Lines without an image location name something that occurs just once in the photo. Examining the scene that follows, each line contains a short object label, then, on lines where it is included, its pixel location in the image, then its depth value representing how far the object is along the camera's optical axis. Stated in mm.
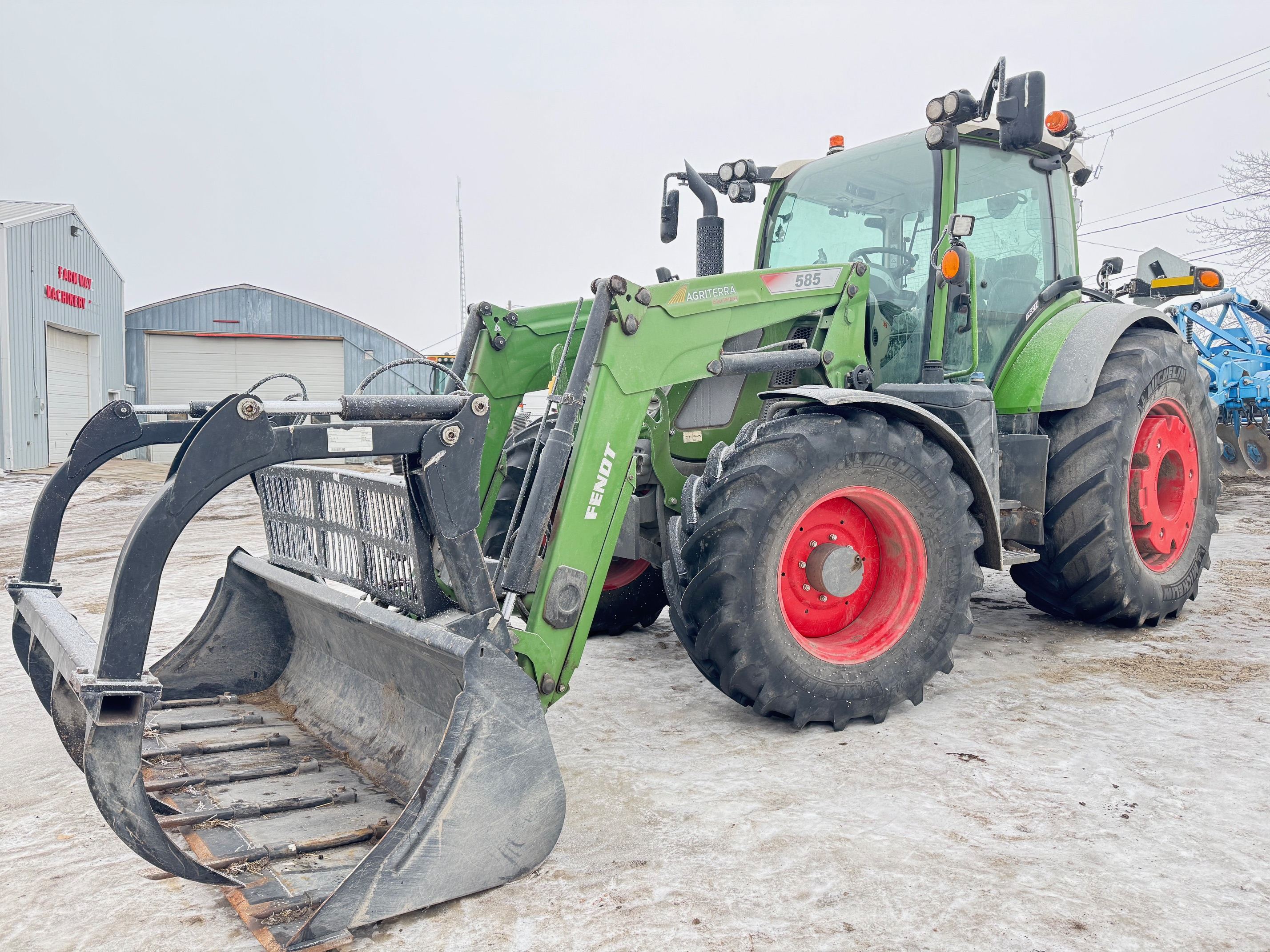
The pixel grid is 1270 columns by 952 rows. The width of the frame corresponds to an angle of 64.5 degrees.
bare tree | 22031
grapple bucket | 2402
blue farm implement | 12680
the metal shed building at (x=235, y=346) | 24438
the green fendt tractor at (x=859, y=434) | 3596
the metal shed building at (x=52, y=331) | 18656
